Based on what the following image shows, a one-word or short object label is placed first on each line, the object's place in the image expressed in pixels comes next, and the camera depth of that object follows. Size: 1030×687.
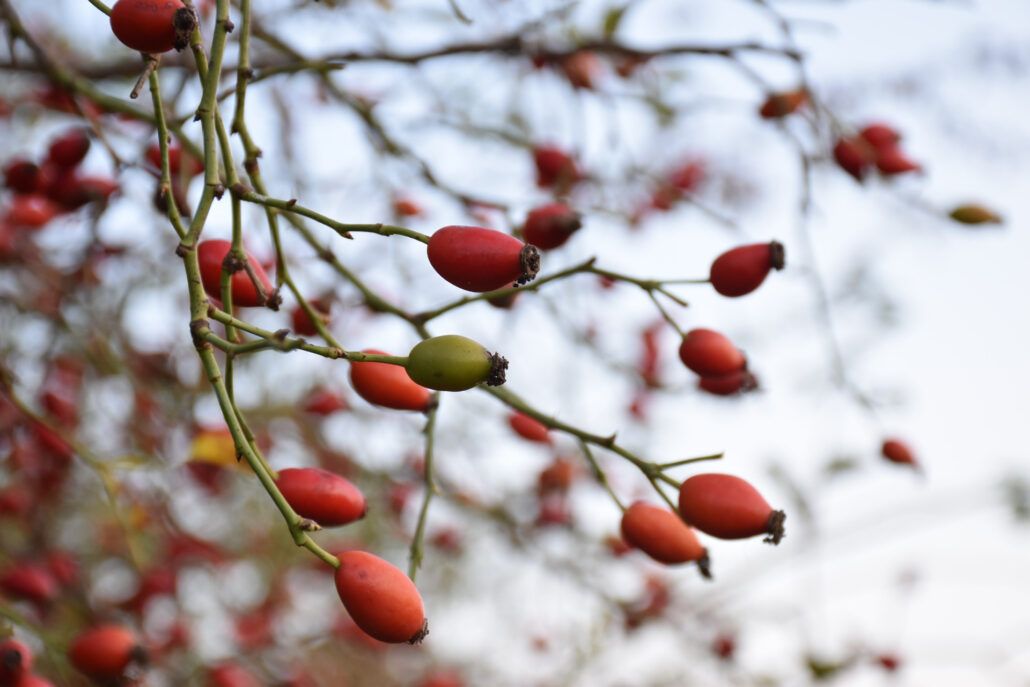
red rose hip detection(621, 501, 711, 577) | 0.52
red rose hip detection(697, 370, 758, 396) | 0.55
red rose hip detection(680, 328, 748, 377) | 0.53
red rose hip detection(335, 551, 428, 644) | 0.47
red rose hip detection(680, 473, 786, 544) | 0.50
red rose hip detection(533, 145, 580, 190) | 0.72
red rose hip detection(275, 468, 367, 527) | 0.49
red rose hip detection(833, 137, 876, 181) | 0.62
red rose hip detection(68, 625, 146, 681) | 0.57
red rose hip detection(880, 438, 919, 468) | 0.63
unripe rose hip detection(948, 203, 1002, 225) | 0.61
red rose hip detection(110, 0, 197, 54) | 0.47
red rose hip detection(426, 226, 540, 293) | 0.47
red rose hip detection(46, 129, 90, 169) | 0.62
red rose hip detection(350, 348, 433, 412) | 0.51
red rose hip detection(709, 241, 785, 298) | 0.53
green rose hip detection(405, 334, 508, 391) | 0.45
